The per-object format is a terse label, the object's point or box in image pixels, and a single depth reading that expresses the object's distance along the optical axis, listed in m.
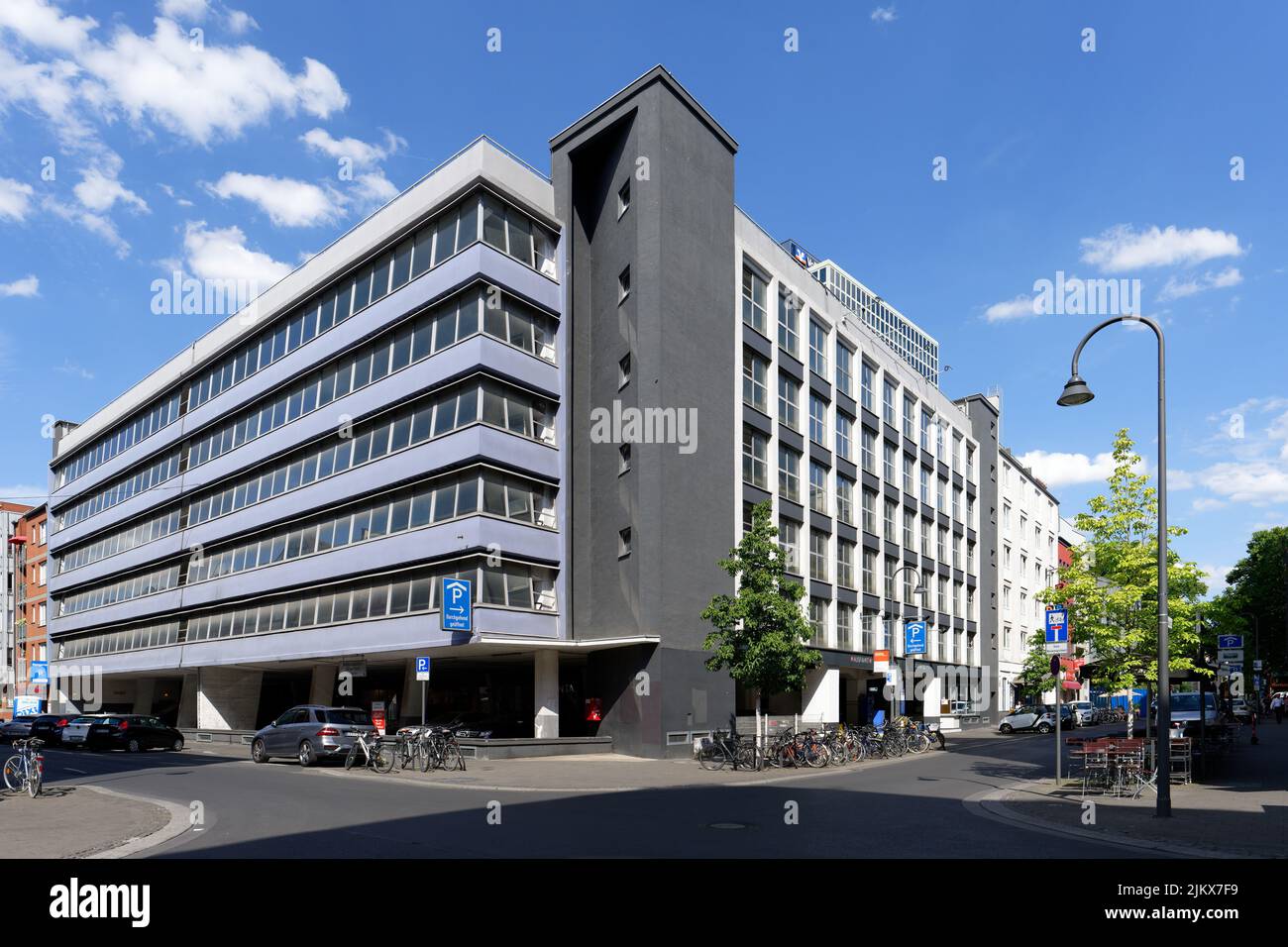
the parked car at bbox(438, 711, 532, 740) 35.91
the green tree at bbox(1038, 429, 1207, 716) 21.25
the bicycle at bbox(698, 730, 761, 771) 25.25
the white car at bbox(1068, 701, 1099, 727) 56.06
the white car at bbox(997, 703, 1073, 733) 50.69
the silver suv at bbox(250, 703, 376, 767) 26.00
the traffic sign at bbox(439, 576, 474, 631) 28.51
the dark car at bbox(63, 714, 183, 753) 37.81
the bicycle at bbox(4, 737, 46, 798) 18.16
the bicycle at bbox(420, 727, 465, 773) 24.38
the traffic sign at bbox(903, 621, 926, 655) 36.56
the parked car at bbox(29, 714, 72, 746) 42.03
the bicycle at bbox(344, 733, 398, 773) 24.42
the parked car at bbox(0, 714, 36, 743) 44.88
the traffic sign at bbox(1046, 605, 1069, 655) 19.69
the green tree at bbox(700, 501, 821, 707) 26.18
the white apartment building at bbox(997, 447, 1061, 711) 71.19
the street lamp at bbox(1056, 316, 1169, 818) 14.37
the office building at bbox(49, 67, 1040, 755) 31.94
